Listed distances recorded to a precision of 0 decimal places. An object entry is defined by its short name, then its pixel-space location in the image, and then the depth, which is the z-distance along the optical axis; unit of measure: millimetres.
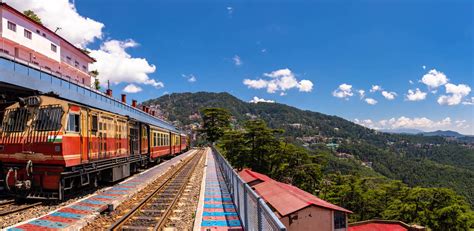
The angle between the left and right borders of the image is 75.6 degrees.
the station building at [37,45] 24781
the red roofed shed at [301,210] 17203
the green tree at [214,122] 65119
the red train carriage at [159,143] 24750
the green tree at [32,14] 37469
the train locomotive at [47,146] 10148
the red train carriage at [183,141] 50188
